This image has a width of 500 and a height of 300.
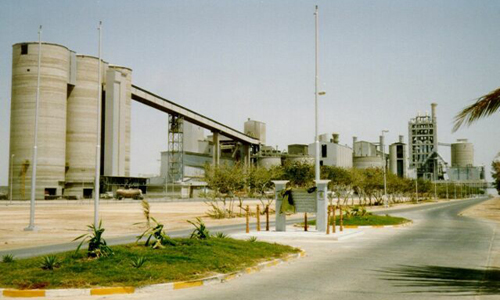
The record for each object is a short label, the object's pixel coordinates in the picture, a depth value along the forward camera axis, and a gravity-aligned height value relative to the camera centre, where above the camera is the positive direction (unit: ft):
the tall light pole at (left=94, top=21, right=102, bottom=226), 76.32 +4.69
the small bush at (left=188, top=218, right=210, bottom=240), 50.53 -5.20
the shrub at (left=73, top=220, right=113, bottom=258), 39.04 -5.14
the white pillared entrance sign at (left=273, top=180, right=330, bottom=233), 72.08 -2.76
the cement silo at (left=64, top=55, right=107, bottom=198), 312.91 +33.19
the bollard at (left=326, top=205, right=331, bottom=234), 71.52 -5.80
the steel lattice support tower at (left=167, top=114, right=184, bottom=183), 365.81 +26.44
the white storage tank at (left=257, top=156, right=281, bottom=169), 439.22 +19.67
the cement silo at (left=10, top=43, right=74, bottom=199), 290.35 +35.52
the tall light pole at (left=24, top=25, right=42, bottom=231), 85.46 -2.62
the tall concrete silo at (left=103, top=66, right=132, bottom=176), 316.40 +38.44
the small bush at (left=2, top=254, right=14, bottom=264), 39.30 -6.03
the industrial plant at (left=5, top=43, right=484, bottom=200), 292.20 +35.65
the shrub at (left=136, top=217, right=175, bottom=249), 44.45 -5.17
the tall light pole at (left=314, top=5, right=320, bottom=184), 81.15 +15.99
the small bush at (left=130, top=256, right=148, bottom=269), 36.41 -5.82
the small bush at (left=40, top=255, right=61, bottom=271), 35.52 -5.76
